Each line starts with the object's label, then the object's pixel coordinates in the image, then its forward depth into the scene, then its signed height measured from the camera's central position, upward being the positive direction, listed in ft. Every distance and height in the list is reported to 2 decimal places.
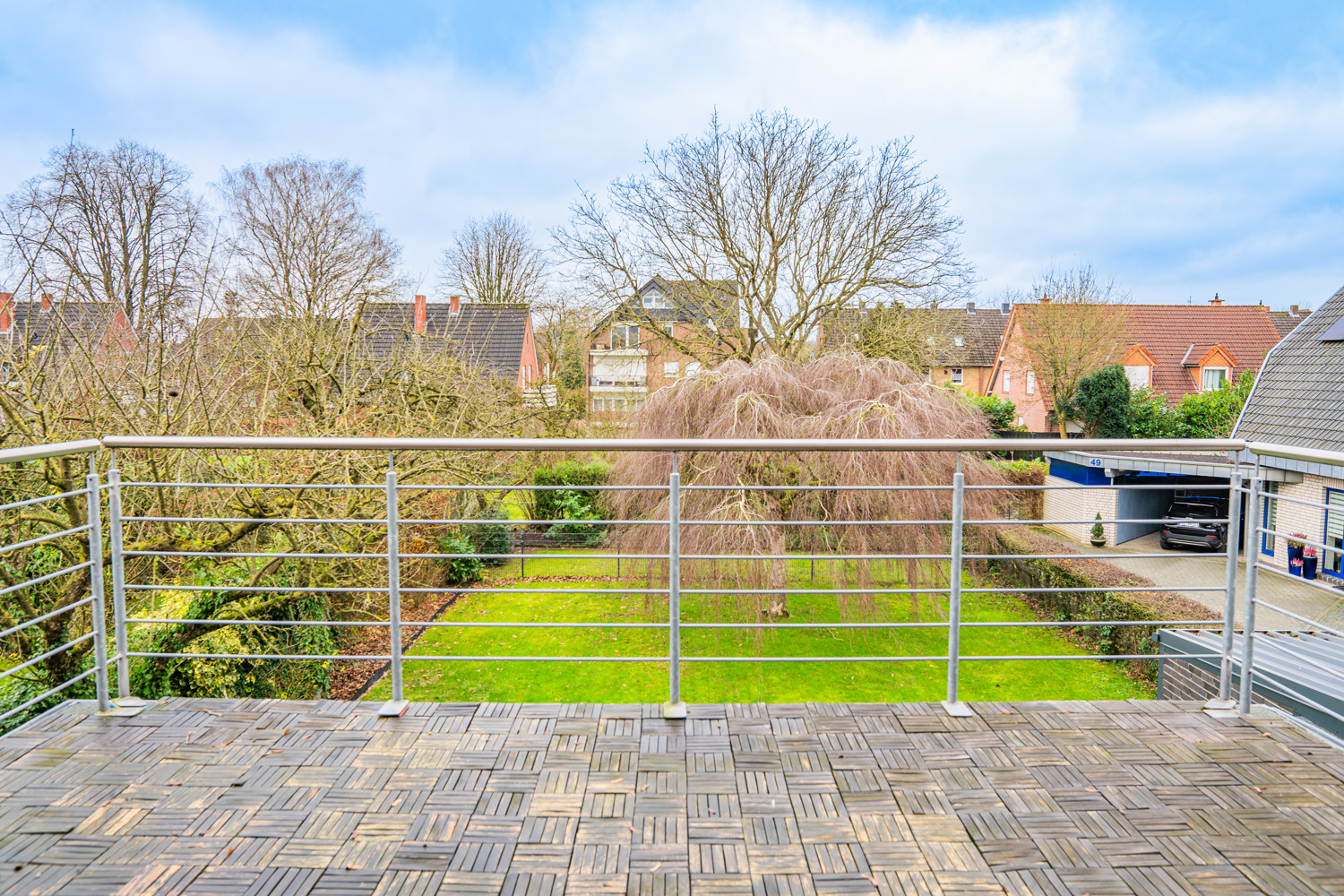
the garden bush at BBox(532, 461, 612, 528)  49.60 -5.97
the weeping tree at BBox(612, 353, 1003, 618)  26.81 -2.14
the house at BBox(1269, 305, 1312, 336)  98.20 +12.91
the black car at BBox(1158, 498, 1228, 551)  50.98 -8.02
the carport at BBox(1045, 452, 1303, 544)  55.93 -4.98
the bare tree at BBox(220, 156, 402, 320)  64.86 +16.88
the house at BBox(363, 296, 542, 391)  58.23 +7.26
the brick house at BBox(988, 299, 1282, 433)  87.10 +8.38
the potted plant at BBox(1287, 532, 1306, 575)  44.01 -8.32
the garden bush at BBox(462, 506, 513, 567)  42.22 -7.56
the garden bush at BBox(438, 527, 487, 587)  38.81 -8.55
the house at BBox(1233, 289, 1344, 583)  42.65 +0.20
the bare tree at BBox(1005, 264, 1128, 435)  81.05 +9.16
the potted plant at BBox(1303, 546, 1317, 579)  45.14 -8.70
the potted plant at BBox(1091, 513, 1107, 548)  56.54 -9.34
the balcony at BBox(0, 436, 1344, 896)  5.94 -3.59
